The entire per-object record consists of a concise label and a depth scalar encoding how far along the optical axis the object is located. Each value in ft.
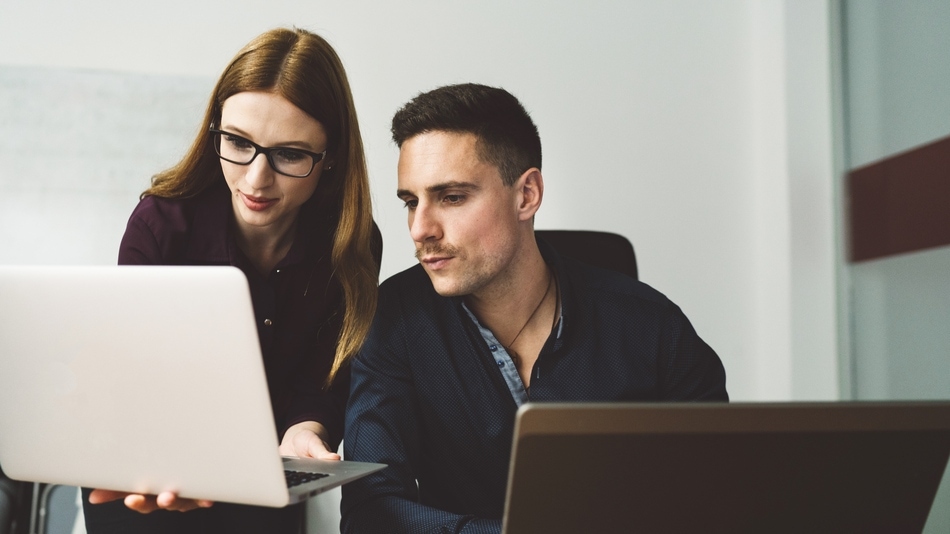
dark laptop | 2.15
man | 4.29
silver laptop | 2.60
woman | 4.43
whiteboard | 7.95
